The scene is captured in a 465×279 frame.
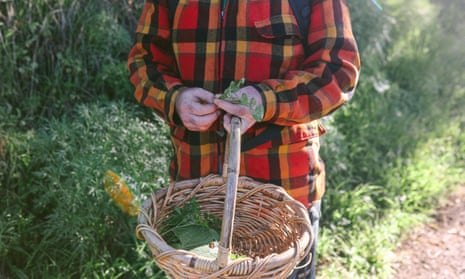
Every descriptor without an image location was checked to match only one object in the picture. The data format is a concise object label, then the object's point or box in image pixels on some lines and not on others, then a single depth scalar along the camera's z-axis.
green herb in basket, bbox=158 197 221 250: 1.93
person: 1.86
